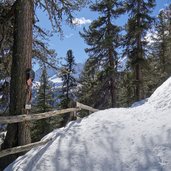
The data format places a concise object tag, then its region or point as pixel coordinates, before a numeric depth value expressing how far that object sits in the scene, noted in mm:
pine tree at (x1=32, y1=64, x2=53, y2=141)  24316
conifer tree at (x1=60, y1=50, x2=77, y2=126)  23454
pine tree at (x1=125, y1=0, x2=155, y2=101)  17536
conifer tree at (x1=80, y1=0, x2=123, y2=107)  17989
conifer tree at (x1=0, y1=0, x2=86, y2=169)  6505
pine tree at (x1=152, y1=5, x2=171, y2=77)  23432
